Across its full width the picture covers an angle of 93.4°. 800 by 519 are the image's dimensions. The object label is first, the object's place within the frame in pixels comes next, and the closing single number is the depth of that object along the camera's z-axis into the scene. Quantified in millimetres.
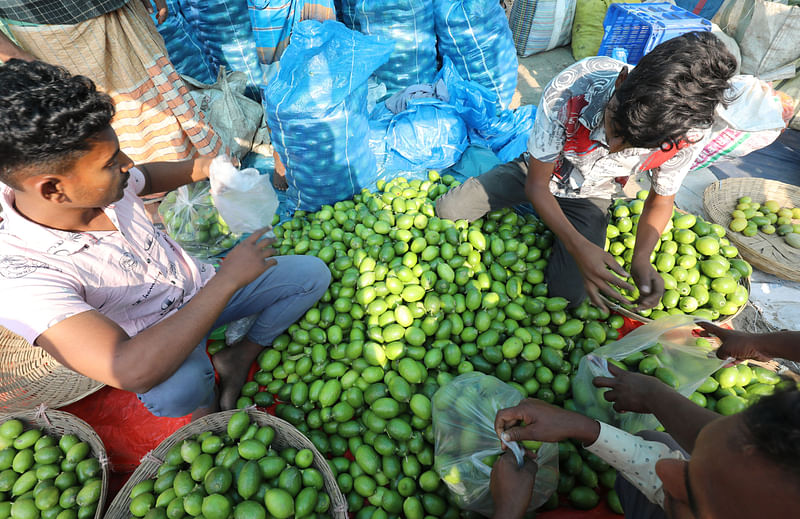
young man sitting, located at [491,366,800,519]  756
